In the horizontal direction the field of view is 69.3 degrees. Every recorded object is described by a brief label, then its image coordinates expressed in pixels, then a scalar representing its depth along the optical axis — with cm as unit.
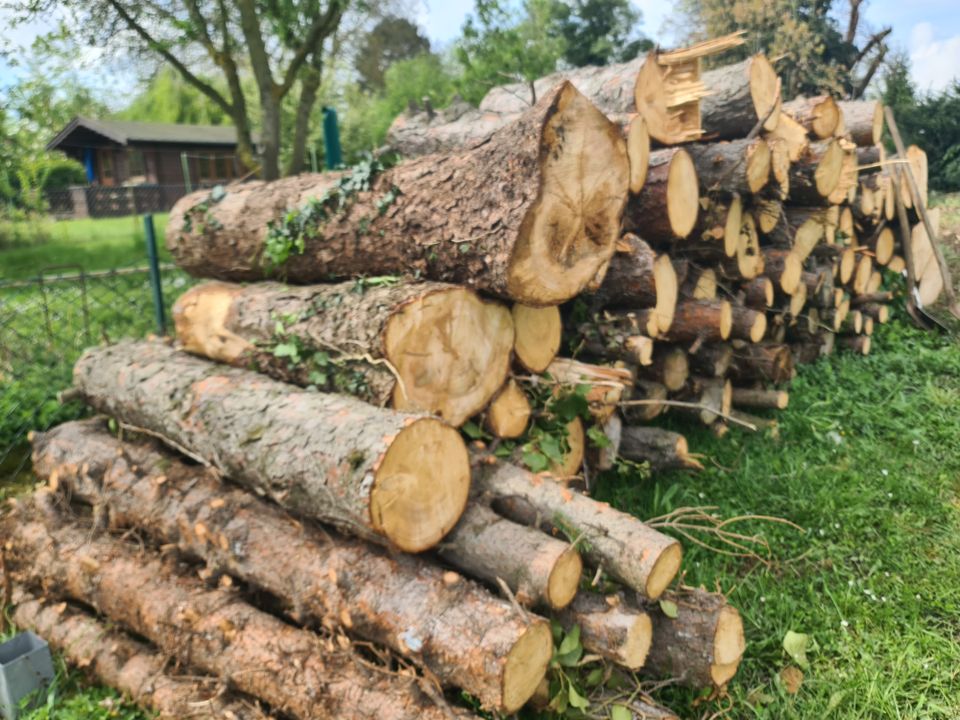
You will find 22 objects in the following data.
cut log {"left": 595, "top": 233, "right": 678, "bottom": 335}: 347
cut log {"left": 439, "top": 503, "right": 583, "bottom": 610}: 225
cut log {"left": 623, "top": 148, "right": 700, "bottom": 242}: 351
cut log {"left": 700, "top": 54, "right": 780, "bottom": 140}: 420
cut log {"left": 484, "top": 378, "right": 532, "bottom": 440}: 302
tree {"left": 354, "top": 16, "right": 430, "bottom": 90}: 3122
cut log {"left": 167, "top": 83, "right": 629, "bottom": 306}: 263
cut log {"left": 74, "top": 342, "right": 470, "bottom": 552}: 222
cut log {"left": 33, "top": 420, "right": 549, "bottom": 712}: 208
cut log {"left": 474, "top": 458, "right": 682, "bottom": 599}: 231
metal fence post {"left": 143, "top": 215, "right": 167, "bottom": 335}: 534
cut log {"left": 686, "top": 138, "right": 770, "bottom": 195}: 382
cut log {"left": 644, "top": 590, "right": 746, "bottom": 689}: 233
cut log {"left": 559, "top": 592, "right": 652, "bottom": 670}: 222
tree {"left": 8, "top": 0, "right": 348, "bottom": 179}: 996
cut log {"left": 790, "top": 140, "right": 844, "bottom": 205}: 459
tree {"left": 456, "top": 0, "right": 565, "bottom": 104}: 1146
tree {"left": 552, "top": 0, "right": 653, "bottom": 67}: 1753
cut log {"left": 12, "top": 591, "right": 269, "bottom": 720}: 246
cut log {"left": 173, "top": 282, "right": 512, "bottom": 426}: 267
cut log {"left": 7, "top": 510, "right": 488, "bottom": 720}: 222
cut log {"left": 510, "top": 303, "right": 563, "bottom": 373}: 311
